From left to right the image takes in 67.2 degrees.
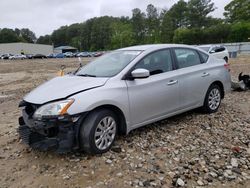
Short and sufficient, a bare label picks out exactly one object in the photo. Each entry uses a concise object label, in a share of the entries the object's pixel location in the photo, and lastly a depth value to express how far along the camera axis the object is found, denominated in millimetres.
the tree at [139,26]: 71938
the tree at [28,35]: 95573
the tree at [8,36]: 81295
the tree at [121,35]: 65935
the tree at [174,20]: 62439
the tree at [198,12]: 58484
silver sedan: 2633
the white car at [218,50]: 12449
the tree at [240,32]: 45830
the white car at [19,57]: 47337
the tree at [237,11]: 53697
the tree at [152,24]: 66809
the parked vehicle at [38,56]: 48182
